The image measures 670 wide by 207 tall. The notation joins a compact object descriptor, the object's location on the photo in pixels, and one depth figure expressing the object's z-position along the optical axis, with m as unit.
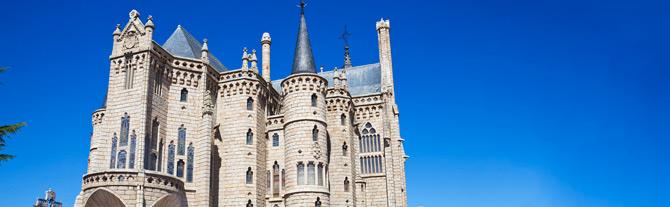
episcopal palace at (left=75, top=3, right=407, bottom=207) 33.12
